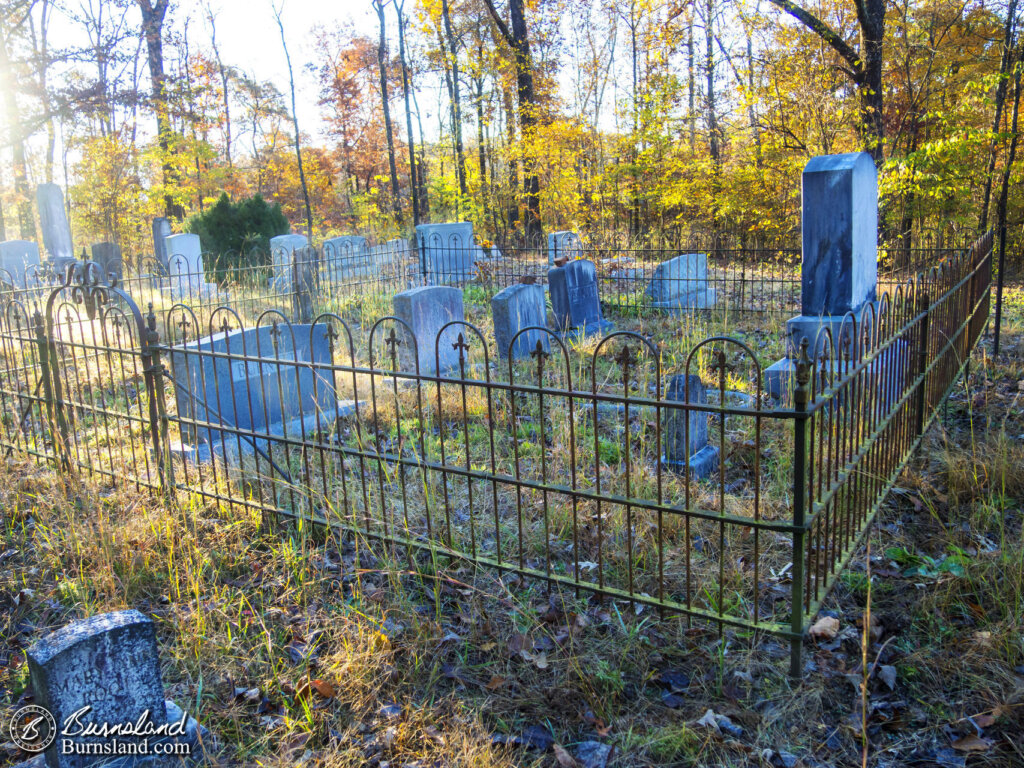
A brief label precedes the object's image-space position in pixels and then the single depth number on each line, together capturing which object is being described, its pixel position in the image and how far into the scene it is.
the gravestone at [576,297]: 8.98
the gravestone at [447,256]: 12.85
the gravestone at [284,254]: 11.41
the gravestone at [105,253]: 15.06
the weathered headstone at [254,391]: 5.37
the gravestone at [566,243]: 12.98
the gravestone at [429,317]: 7.43
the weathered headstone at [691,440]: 4.57
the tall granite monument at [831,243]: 6.05
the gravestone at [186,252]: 13.59
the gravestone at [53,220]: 17.33
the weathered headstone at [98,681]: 2.14
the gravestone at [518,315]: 7.48
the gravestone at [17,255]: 15.45
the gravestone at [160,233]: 17.38
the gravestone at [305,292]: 9.49
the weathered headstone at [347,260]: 11.24
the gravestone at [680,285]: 10.27
